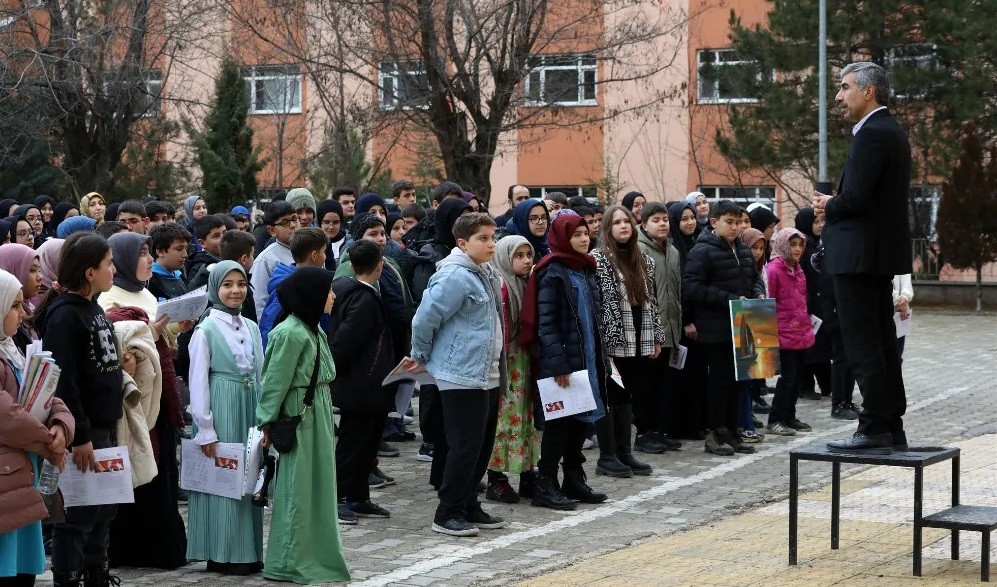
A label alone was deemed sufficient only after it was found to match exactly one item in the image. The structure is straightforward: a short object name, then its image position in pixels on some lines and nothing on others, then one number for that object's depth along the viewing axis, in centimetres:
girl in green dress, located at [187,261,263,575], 796
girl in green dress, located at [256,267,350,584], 777
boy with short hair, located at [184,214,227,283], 1133
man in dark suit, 757
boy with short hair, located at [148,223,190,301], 968
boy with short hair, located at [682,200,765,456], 1200
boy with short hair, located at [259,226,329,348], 915
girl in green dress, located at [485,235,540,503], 995
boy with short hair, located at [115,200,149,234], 1218
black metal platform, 747
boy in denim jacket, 886
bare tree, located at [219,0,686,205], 2183
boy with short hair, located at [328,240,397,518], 934
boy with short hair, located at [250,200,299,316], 1124
